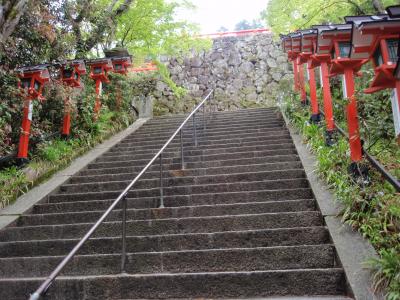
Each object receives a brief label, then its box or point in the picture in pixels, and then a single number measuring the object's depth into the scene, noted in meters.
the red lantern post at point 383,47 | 3.48
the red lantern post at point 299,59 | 8.11
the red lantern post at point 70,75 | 8.64
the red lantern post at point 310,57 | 7.29
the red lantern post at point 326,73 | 6.10
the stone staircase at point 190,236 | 3.56
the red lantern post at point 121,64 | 10.63
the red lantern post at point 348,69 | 5.05
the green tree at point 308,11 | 9.55
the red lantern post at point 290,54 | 9.11
